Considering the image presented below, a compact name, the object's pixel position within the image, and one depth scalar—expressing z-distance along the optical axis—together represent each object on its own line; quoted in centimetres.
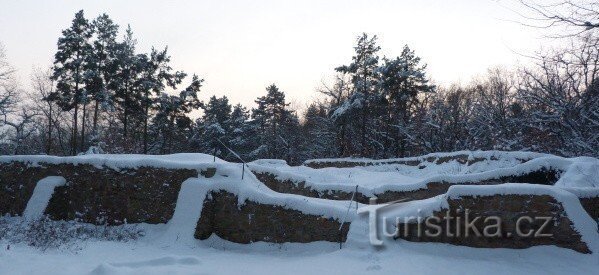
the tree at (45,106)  3743
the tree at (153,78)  3139
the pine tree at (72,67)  2820
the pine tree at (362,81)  3102
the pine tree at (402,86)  3117
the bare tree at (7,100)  3012
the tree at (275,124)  4109
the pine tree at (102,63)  2870
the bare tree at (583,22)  465
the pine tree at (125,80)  3022
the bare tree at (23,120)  2903
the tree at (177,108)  3297
